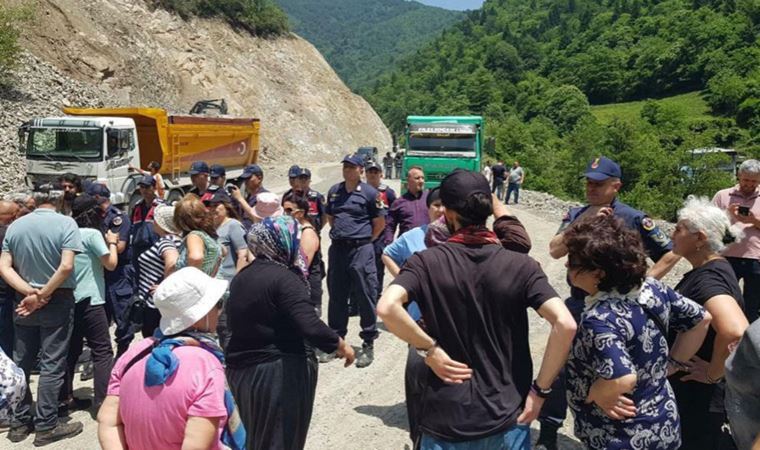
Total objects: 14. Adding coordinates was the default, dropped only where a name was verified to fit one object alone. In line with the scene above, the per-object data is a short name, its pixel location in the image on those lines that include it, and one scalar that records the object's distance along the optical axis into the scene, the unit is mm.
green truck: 18359
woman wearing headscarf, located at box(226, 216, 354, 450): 2840
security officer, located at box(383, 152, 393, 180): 33375
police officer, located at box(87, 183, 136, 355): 4973
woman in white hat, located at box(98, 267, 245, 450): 2088
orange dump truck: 14102
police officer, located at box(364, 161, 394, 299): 6571
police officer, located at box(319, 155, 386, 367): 5750
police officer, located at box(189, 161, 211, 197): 6809
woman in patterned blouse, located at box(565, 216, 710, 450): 2312
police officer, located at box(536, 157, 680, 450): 3842
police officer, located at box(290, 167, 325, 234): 6447
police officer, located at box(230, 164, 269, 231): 6324
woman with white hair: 2799
